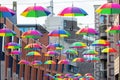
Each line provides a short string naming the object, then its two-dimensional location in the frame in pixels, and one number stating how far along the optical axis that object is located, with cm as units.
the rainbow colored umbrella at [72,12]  2519
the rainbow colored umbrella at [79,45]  3358
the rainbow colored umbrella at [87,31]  2856
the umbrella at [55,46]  3416
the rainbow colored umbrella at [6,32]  2956
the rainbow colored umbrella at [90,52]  3592
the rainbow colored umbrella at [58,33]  3012
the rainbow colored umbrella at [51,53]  3884
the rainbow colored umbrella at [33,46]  3473
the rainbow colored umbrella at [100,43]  3183
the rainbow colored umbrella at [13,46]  3478
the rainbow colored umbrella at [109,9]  2427
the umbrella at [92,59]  3944
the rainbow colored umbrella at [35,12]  2545
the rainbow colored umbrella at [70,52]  3803
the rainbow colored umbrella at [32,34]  2986
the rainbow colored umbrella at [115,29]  2627
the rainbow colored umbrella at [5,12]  2522
